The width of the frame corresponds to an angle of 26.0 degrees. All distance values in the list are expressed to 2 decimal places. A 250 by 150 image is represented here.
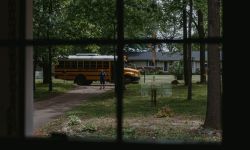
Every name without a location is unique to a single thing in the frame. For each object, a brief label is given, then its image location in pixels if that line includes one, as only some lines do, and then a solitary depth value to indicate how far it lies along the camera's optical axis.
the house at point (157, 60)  87.62
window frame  2.35
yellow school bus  41.47
